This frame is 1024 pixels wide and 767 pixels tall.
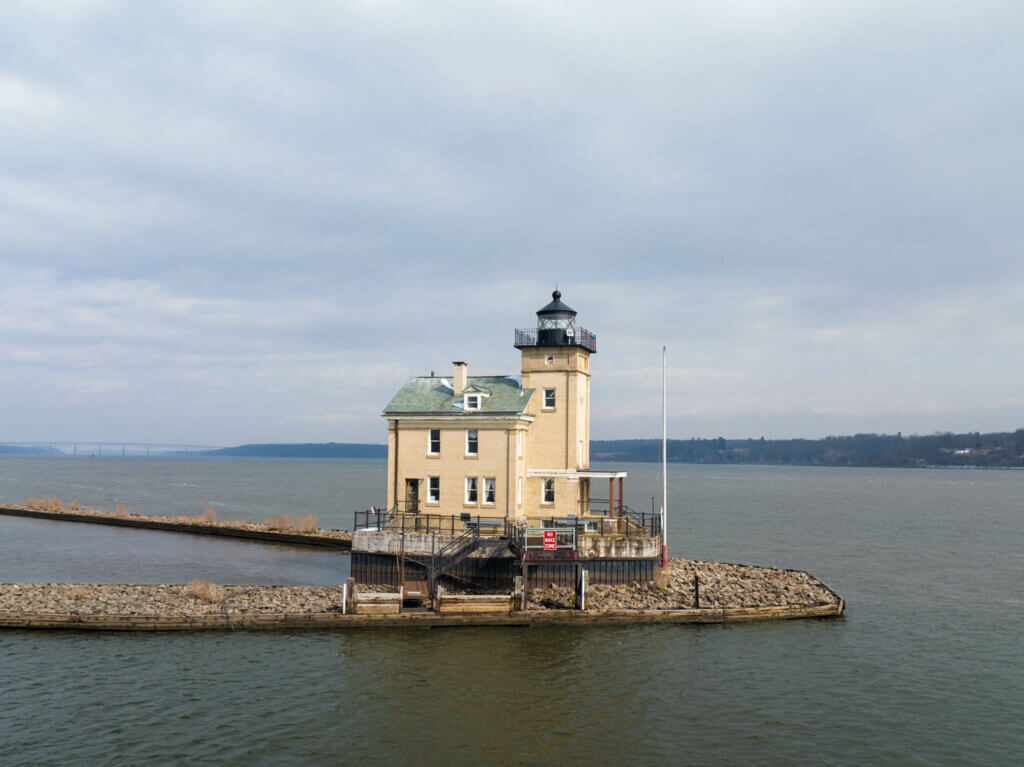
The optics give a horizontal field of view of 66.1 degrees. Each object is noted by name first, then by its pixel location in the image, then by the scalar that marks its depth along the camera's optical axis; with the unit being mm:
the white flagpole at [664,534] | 42906
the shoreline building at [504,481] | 41156
